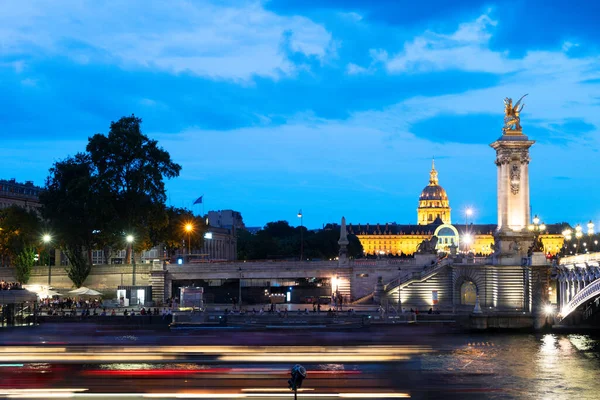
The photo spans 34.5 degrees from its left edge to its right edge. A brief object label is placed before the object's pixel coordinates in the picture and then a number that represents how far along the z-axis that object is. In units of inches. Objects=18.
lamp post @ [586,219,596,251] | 3491.9
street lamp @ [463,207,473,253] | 5129.4
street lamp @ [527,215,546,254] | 3503.9
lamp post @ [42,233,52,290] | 4136.3
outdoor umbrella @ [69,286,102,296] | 3800.4
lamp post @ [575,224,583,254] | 3653.1
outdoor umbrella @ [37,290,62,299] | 3694.4
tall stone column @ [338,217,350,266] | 4033.0
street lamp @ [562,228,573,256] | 3860.0
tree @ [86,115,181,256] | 4173.2
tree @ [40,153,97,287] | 4072.3
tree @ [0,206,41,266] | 4375.0
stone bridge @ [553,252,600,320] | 2910.9
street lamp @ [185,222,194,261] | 4526.8
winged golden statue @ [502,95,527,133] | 3703.2
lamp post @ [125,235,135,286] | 4104.3
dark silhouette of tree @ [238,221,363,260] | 7362.2
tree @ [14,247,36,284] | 4286.4
